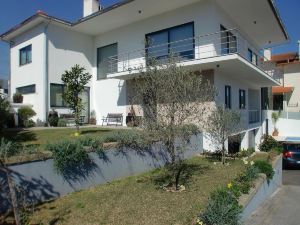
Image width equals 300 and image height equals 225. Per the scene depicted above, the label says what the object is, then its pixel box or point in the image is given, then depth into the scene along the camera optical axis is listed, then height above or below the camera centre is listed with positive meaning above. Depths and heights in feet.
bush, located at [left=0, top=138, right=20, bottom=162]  16.59 -2.84
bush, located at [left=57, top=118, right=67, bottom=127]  50.32 -2.17
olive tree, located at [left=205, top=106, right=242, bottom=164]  32.92 -1.65
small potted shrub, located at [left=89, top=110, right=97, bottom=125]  58.55 -1.55
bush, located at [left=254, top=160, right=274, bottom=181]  28.58 -7.22
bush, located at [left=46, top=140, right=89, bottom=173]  19.27 -3.63
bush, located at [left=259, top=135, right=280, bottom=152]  60.97 -9.07
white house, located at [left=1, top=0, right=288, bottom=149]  44.03 +15.68
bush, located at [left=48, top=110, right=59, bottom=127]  50.24 -1.25
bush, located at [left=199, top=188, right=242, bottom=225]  14.63 -6.75
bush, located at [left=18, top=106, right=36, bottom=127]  49.61 -0.53
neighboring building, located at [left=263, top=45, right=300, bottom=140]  92.97 +8.99
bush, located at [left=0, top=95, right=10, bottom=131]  32.19 +0.26
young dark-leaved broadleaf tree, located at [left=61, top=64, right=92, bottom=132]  36.24 +4.32
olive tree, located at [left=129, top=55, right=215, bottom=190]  19.05 +1.14
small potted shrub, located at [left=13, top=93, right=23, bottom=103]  54.75 +3.83
